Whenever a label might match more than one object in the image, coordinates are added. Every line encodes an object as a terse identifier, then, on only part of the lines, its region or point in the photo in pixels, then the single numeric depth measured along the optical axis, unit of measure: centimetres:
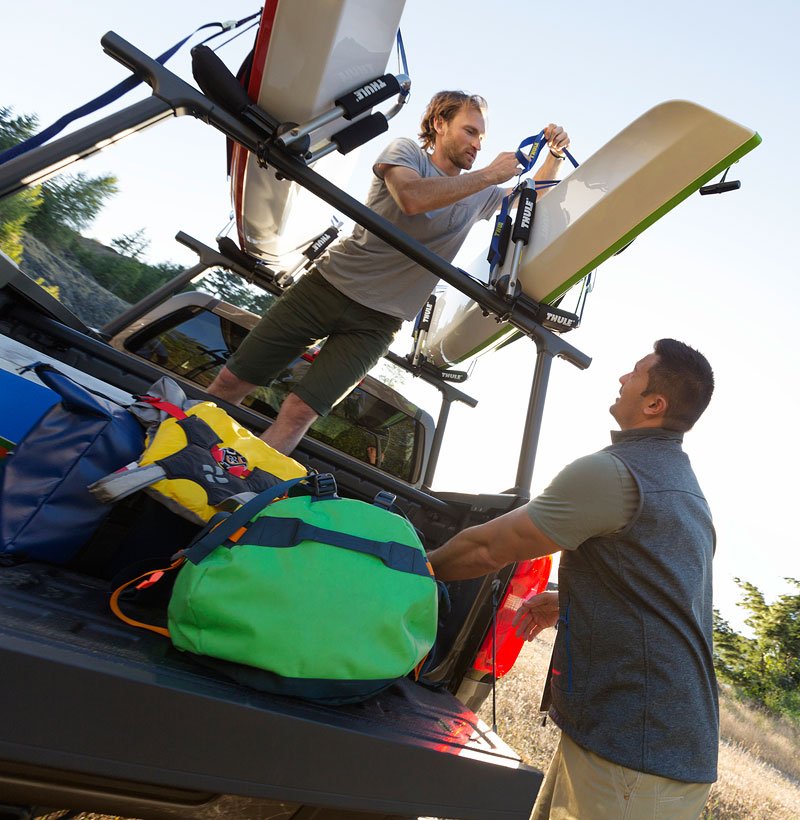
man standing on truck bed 255
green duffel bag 105
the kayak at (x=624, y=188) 207
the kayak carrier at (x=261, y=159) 159
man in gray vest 168
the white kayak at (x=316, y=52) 194
